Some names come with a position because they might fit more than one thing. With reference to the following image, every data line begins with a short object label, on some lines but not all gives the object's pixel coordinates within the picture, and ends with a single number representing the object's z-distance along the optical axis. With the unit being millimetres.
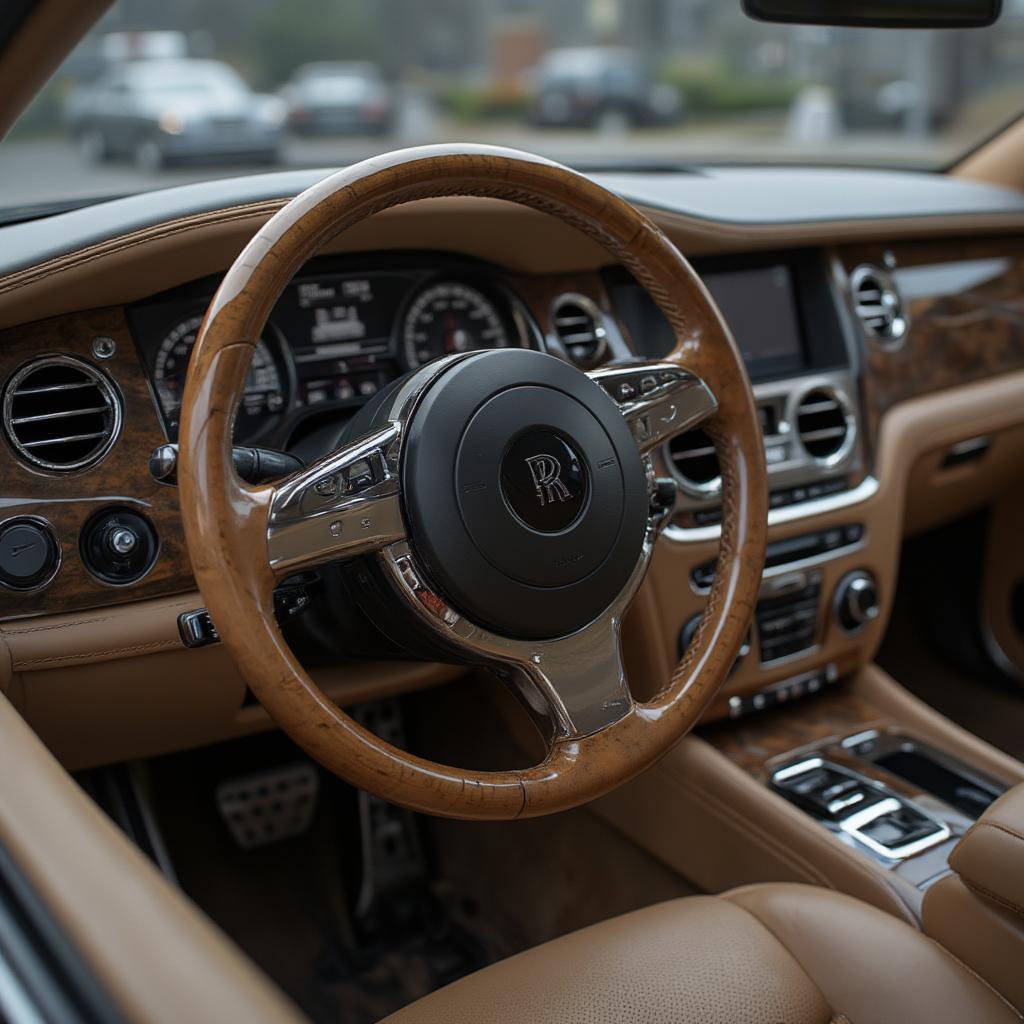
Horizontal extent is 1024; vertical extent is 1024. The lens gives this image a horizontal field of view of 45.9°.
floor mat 2043
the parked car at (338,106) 17109
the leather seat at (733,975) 1119
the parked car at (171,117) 10812
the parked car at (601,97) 18438
